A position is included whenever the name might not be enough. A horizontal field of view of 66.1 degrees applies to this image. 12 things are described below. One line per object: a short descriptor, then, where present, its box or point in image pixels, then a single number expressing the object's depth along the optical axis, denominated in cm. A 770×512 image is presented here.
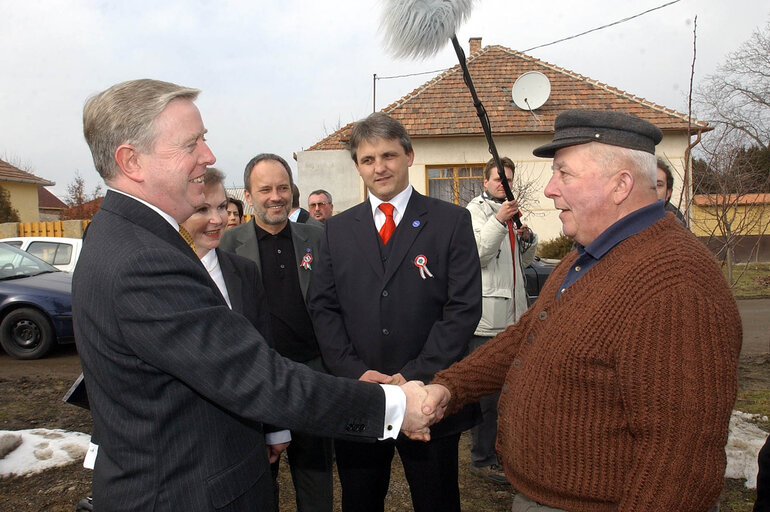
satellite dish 1645
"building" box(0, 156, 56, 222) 2903
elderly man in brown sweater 156
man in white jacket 438
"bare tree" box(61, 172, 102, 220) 3070
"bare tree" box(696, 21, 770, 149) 1965
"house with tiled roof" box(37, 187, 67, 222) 5592
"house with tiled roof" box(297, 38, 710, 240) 1734
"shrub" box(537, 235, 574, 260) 1584
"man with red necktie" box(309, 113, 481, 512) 281
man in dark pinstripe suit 166
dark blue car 830
